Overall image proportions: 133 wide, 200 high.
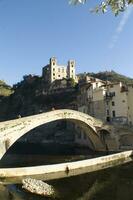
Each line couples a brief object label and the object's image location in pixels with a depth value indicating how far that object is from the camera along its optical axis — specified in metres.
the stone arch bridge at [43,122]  18.54
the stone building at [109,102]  33.47
